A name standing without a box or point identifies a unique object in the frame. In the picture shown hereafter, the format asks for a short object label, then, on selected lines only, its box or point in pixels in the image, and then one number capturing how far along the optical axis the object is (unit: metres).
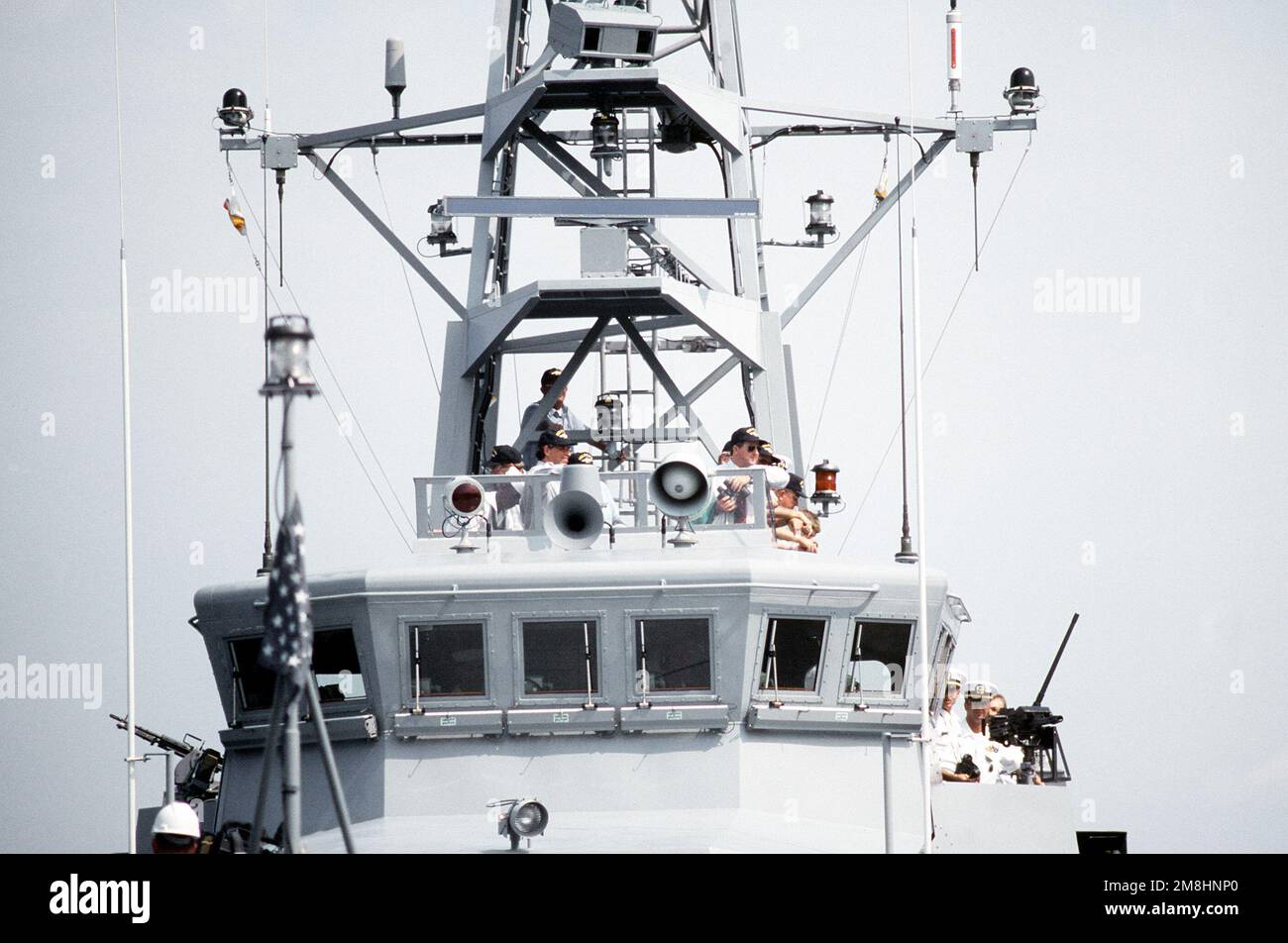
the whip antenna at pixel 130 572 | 14.34
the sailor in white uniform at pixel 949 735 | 17.06
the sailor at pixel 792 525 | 16.73
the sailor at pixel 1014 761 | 17.59
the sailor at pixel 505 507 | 16.67
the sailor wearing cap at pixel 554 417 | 18.78
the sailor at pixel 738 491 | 16.36
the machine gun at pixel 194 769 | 18.45
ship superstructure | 15.20
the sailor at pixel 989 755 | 17.62
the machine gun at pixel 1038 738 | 18.02
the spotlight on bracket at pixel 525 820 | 13.62
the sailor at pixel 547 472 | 16.47
